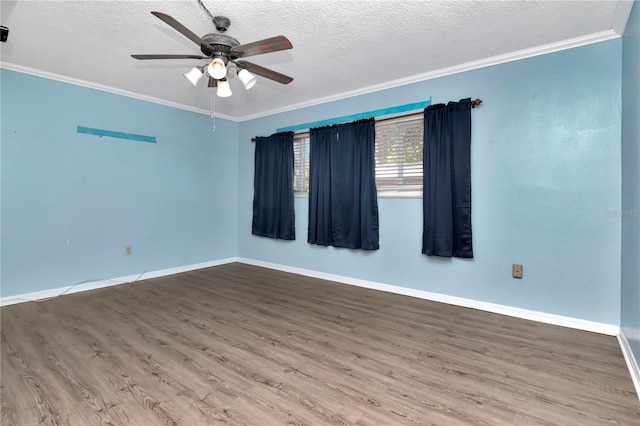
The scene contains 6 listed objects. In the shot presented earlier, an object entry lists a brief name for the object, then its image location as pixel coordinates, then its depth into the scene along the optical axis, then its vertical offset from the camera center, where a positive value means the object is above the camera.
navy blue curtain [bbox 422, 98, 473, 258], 3.15 +0.39
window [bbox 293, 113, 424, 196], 3.52 +0.70
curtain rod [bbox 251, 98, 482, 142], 3.07 +1.12
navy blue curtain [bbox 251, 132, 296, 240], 4.63 +0.41
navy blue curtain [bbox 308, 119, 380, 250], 3.79 +0.36
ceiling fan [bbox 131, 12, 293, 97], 1.96 +1.09
